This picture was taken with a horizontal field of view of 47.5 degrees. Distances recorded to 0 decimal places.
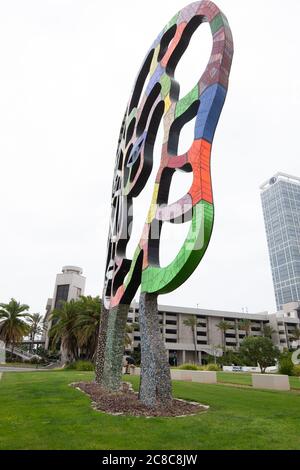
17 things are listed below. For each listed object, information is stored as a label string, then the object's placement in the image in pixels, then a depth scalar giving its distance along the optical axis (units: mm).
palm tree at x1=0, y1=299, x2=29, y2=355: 51000
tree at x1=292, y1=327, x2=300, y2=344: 83306
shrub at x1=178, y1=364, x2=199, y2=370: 32469
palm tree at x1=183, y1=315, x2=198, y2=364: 78875
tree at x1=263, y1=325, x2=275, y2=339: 86562
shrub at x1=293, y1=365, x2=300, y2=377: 28328
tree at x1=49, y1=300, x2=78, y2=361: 44406
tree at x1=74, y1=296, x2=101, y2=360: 40406
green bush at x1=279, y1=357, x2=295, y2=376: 28375
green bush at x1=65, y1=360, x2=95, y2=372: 35250
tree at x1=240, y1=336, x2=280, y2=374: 41594
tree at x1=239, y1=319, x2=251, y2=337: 83750
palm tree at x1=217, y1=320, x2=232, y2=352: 81312
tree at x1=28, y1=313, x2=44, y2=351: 76688
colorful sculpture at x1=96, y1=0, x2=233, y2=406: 9594
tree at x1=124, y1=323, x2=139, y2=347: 46450
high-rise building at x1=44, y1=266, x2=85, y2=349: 71875
